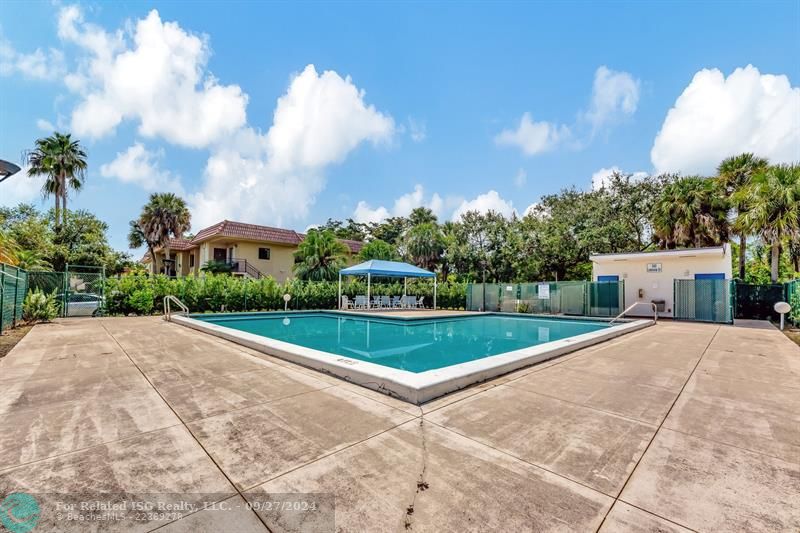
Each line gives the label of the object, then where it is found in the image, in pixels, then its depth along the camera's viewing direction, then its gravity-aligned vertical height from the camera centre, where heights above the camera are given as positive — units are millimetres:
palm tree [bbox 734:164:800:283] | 12602 +2815
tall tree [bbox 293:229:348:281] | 21109 +1211
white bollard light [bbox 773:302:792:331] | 11438 -739
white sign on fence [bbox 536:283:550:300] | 17844 -503
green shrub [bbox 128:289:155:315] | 14516 -1053
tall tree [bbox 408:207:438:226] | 36438 +6388
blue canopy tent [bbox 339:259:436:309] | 18281 +462
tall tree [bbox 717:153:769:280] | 18391 +5806
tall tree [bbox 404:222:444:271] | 28422 +2678
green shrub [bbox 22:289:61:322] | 11344 -1065
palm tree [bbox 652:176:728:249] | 18094 +3536
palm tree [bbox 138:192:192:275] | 26844 +4201
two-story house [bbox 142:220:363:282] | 24188 +2072
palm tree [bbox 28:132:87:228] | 23609 +7245
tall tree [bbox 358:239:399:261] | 25266 +1925
